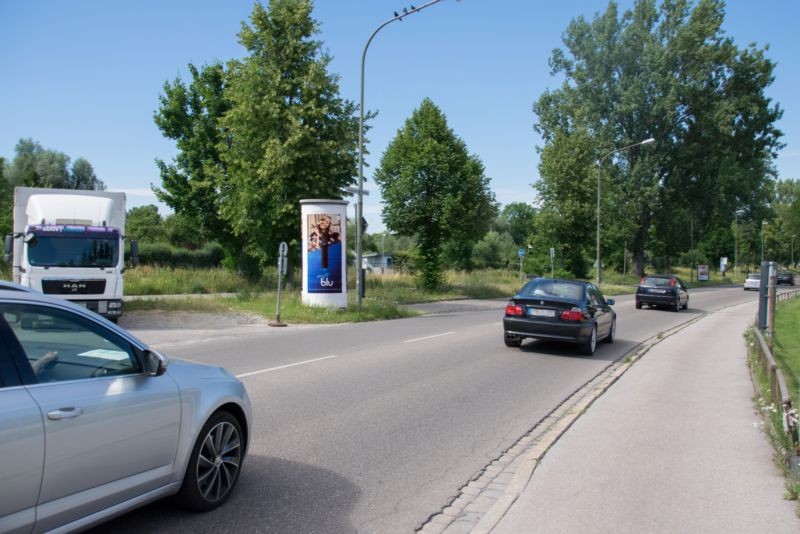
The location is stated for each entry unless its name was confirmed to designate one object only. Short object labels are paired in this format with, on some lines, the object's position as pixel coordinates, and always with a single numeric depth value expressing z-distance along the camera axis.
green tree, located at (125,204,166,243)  58.81
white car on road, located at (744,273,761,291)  54.59
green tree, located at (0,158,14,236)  39.81
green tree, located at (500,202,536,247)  105.28
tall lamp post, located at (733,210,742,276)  89.61
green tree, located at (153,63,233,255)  35.09
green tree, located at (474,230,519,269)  76.81
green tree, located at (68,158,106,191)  68.88
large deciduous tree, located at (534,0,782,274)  52.97
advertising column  20.75
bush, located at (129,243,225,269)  44.09
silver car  3.13
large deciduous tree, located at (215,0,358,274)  23.89
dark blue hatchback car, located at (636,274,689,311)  28.03
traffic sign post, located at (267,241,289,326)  17.96
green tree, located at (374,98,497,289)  31.86
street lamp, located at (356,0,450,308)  21.16
